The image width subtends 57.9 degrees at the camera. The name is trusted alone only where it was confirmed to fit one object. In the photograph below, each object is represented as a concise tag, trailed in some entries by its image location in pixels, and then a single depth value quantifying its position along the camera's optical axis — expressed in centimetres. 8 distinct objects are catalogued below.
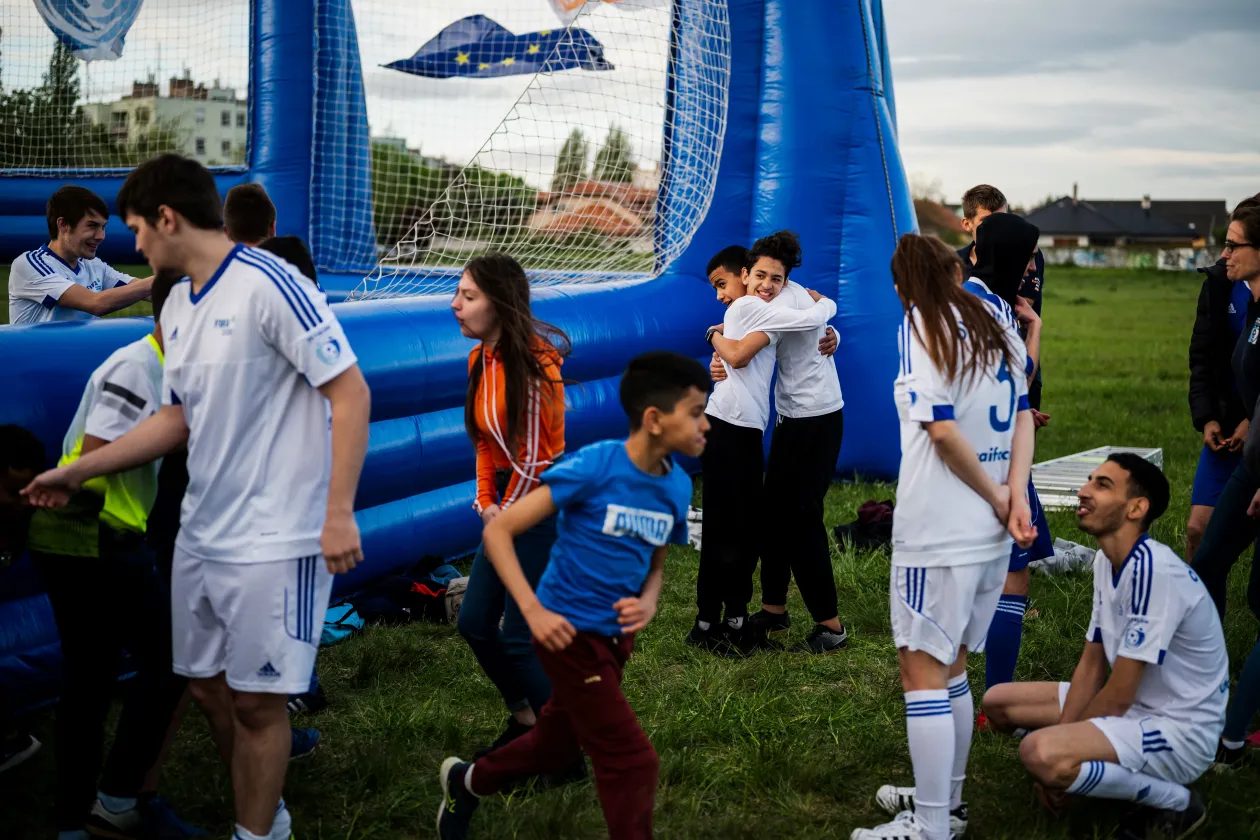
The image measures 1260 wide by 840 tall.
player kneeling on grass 282
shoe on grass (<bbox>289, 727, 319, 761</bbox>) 331
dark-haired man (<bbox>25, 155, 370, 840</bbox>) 235
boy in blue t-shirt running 240
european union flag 884
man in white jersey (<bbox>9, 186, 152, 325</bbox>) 411
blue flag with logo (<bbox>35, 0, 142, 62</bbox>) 815
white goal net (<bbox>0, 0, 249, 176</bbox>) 823
